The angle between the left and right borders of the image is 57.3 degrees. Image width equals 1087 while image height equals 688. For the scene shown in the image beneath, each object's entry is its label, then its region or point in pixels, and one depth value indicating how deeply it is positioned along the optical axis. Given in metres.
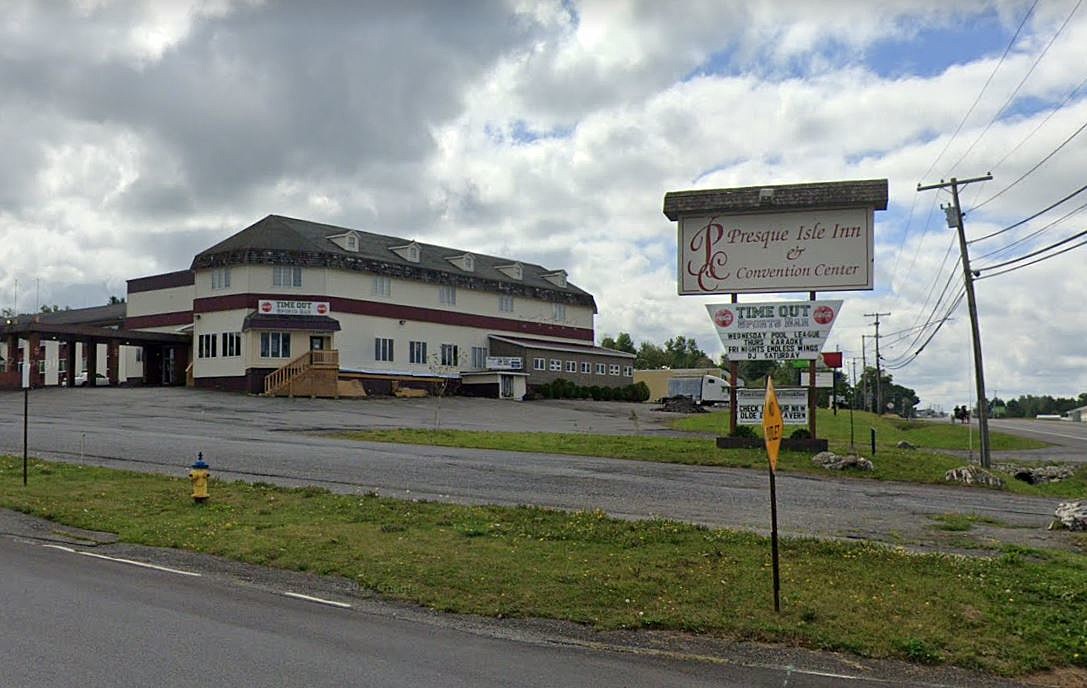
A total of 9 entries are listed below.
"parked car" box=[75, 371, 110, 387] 67.14
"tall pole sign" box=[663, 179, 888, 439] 23.62
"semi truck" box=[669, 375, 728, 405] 70.44
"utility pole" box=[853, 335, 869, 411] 101.09
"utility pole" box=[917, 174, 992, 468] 30.29
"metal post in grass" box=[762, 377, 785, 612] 8.42
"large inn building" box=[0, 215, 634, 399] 54.56
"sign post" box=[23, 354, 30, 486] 15.20
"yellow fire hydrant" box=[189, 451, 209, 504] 13.56
